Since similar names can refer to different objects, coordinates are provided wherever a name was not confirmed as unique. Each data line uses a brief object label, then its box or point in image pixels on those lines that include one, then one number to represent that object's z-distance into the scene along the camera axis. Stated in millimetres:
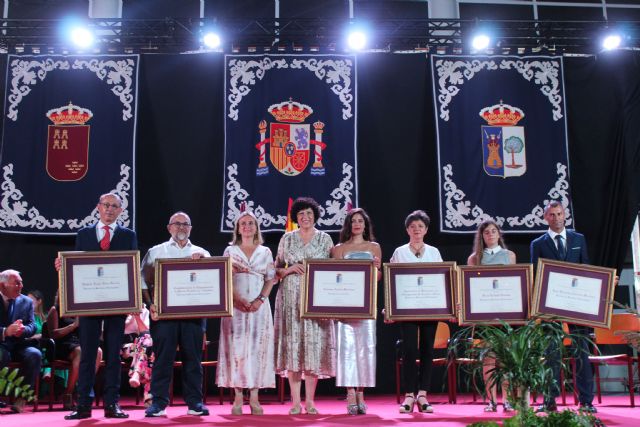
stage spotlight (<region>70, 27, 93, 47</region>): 8872
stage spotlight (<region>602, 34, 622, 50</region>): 9188
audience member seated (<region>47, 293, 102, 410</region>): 7512
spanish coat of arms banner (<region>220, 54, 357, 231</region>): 8953
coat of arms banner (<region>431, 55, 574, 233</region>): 9078
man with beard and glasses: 5707
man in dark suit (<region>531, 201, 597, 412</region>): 6098
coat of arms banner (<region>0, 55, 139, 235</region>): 8852
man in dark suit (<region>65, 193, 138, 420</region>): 5624
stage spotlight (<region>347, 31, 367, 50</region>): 8992
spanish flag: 8695
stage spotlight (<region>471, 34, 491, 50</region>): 9164
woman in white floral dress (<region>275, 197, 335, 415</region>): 5961
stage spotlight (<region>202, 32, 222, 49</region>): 8955
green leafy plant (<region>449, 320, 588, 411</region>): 4184
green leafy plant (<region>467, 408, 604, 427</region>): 3724
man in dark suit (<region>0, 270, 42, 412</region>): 7142
